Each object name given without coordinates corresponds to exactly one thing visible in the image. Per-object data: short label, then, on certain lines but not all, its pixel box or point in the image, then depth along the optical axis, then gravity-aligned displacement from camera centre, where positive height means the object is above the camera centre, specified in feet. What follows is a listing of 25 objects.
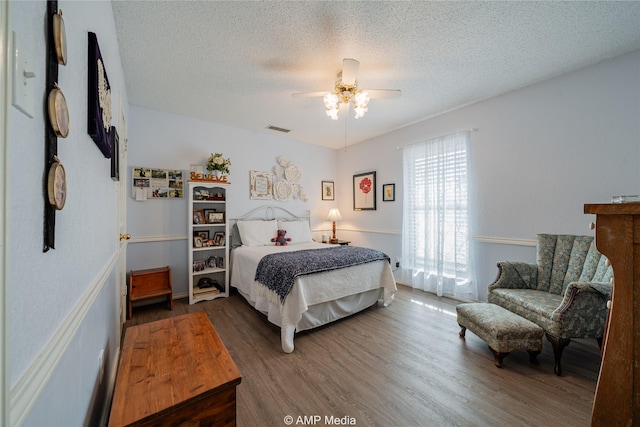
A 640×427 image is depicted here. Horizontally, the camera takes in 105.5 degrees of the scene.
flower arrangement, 11.67 +2.39
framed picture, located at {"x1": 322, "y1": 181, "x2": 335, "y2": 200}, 16.87 +1.57
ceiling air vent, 13.25 +4.68
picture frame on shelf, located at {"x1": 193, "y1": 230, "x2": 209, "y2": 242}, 11.61 -1.02
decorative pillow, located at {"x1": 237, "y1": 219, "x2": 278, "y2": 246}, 12.25 -1.01
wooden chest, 2.97 -2.37
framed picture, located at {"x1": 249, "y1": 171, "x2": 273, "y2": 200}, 13.71 +1.58
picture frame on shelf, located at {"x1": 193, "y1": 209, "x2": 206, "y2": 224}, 11.39 -0.16
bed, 7.48 -2.63
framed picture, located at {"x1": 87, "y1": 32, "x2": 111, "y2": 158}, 3.44 +1.73
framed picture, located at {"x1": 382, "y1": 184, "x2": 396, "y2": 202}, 13.92 +1.21
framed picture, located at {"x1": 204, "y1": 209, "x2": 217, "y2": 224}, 11.69 -0.20
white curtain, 10.80 -0.22
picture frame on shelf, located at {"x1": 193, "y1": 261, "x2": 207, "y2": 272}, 11.33 -2.49
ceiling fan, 7.10 +3.73
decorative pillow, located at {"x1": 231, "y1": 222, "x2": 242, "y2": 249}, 12.50 -1.30
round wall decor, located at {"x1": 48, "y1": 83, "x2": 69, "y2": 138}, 2.03 +0.87
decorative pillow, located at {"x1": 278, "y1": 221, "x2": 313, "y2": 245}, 13.65 -1.02
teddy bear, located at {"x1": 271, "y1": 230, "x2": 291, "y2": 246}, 12.74 -1.37
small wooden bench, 9.23 -2.88
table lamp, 16.21 -0.12
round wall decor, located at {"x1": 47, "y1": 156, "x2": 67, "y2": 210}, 2.03 +0.24
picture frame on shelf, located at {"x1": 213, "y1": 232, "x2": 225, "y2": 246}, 11.82 -1.29
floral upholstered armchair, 6.02 -2.20
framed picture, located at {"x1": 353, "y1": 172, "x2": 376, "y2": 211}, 15.03 +1.41
